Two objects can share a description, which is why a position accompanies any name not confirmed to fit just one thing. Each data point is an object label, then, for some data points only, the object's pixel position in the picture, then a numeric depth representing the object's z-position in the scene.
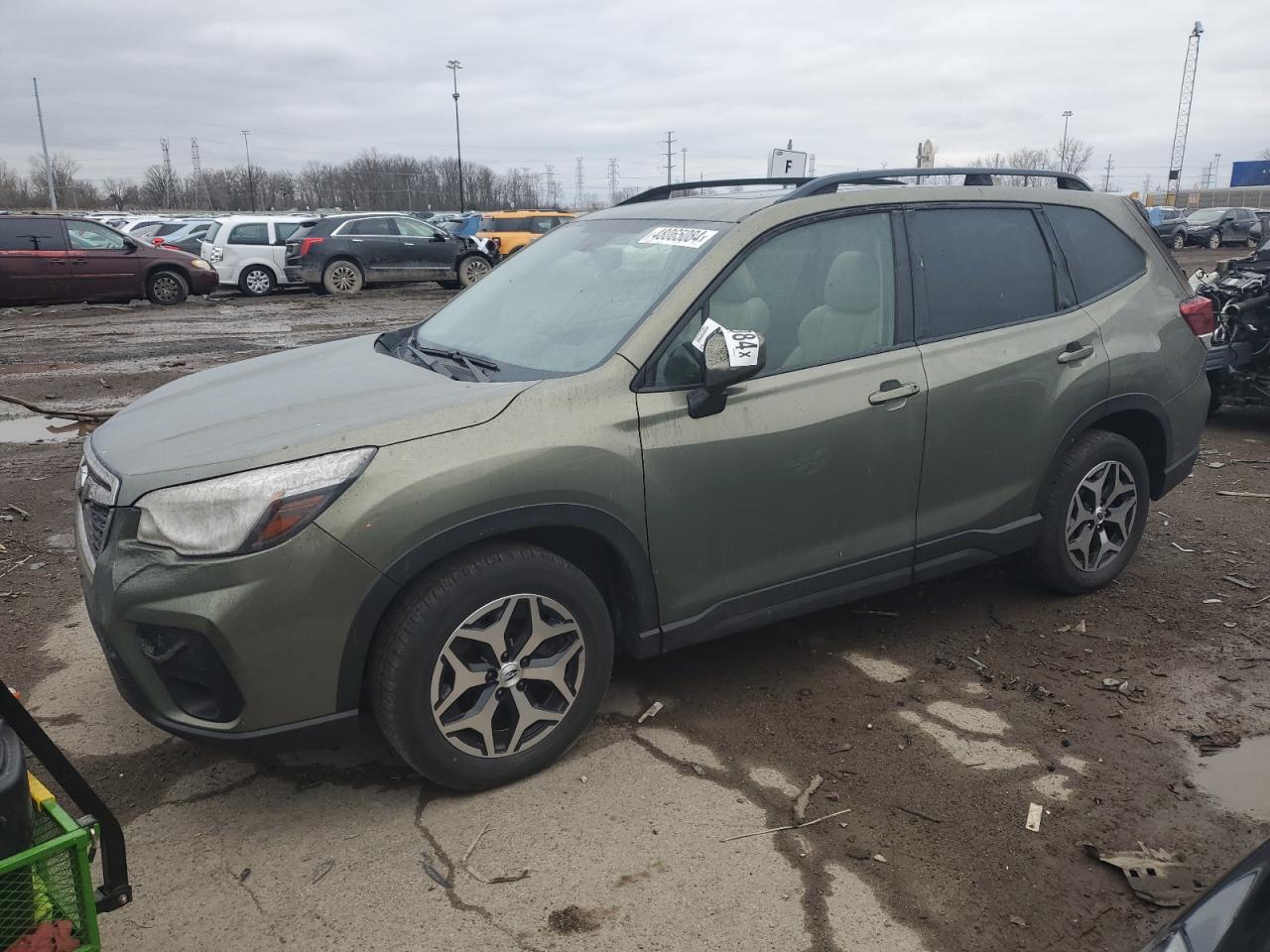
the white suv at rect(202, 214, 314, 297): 20.47
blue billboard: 72.31
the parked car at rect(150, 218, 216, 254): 23.31
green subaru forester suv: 2.76
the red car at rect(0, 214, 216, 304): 16.75
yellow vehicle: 26.52
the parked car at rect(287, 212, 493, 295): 20.25
